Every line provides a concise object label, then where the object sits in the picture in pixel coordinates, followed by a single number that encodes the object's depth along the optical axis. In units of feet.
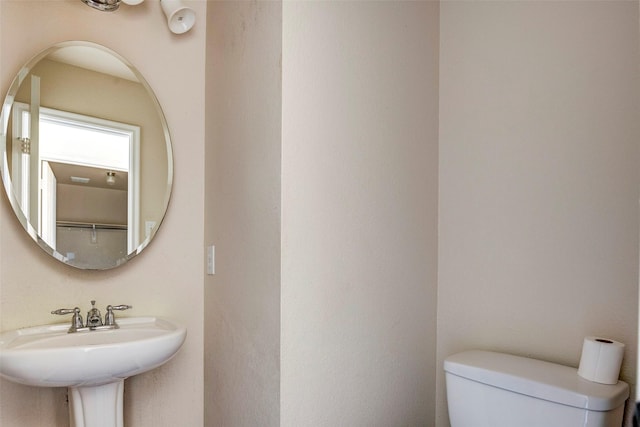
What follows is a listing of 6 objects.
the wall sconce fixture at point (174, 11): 4.82
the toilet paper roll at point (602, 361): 3.52
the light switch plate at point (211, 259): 5.30
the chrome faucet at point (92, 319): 4.47
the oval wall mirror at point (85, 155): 4.49
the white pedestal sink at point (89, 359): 3.52
